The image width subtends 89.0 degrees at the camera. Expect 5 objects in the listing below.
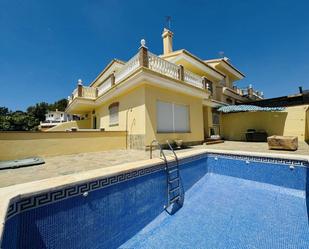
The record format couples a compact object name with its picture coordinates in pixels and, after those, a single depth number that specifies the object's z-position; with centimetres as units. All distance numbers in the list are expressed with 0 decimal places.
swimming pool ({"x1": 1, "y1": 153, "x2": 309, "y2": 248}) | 281
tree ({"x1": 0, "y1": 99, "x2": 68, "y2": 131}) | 2988
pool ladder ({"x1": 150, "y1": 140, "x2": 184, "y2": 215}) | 511
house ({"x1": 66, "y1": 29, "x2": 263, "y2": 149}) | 922
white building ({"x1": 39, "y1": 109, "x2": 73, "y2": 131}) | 5950
